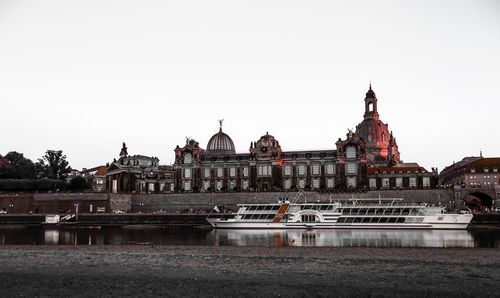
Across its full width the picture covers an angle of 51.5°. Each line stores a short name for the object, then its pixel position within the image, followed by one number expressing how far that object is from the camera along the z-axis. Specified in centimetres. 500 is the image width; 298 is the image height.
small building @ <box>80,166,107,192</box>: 13750
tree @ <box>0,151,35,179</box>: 11306
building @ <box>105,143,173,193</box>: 10894
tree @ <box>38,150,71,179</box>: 13200
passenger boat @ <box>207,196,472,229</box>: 5906
